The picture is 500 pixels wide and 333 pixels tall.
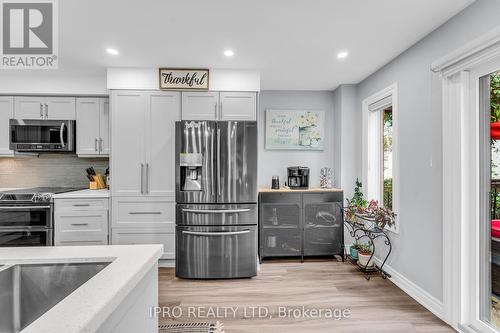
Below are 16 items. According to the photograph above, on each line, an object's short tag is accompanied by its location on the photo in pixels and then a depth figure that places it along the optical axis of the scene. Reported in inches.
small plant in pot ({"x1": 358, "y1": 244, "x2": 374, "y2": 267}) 124.7
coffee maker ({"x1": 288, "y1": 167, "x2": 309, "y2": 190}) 145.6
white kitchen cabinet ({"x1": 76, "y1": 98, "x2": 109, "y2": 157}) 137.4
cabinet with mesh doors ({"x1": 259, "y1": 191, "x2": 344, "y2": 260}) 139.9
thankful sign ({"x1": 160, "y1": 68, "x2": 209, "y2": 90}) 126.4
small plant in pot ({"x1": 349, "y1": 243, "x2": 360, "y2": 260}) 133.2
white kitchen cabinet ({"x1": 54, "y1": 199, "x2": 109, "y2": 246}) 122.4
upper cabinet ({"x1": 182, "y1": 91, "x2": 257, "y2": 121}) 129.0
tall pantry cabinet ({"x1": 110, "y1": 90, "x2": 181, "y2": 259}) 126.3
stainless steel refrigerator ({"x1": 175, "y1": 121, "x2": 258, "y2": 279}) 115.8
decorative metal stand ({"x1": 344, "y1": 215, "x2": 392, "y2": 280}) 118.3
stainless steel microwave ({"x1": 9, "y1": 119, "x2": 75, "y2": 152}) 131.5
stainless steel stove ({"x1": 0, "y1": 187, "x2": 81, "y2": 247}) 116.3
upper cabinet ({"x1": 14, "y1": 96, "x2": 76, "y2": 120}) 135.8
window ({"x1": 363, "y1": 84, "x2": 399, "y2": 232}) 127.5
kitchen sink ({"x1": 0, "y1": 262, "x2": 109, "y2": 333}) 36.5
